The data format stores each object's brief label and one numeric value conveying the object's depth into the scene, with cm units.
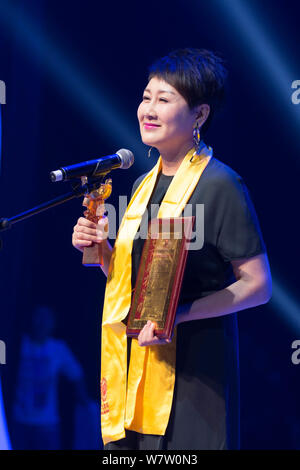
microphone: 491
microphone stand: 492
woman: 500
